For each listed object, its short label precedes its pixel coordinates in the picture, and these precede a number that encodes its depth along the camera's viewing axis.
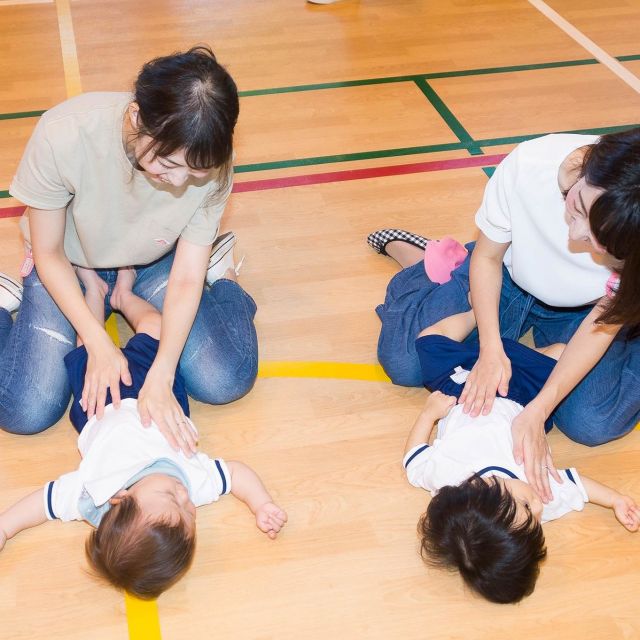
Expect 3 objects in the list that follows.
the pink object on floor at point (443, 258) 2.39
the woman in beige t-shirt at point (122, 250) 1.70
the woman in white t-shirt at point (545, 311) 1.92
